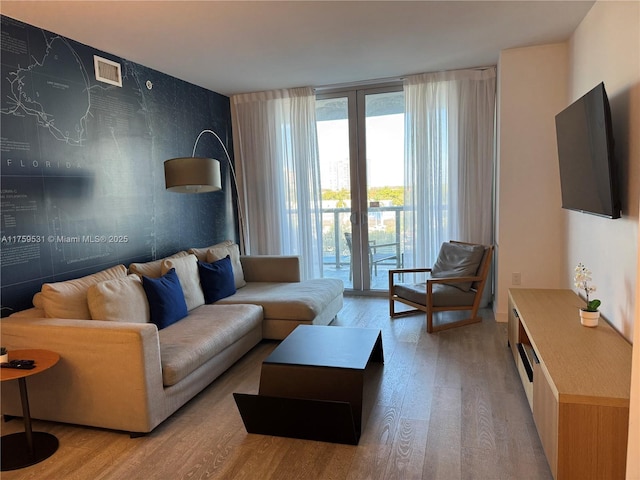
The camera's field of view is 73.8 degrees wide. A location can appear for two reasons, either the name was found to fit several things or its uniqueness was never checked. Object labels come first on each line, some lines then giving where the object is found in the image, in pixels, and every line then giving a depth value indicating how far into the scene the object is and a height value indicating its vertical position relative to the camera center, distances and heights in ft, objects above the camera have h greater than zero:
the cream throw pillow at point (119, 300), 9.02 -2.07
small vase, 8.12 -2.52
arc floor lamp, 11.32 +0.77
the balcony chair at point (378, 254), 17.02 -2.37
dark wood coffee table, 7.45 -3.59
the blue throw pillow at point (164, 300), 10.30 -2.36
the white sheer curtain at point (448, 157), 14.96 +1.25
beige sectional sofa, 7.78 -2.97
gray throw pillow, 13.57 -2.29
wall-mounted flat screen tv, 7.66 +0.62
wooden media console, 5.62 -2.87
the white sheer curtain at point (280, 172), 17.06 +1.12
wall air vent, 11.33 +3.69
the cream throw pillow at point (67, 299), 8.73 -1.88
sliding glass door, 16.55 +0.56
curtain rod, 15.84 +4.28
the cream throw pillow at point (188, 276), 11.82 -2.09
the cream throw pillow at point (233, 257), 13.83 -1.82
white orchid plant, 8.29 -1.88
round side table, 7.15 -4.25
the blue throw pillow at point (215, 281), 12.80 -2.38
